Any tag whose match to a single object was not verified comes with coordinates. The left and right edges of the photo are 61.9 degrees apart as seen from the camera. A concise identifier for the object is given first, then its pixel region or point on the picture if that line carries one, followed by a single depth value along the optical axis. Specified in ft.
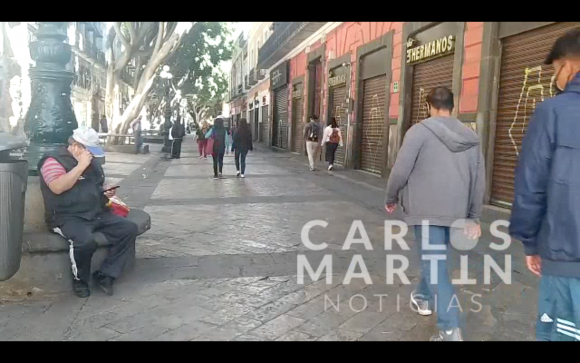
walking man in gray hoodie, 9.51
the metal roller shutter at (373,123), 40.71
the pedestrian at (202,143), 63.36
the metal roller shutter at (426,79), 30.68
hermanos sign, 29.70
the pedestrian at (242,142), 38.60
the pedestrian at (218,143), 38.11
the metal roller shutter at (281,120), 78.12
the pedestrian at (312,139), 44.19
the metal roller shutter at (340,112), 48.60
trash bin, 10.42
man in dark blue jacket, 6.46
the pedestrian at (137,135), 64.38
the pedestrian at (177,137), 58.65
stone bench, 11.89
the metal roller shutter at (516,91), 22.50
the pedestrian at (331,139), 43.04
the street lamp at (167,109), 66.33
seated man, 11.73
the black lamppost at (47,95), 13.30
